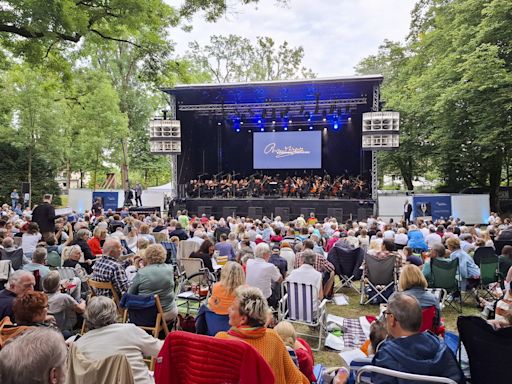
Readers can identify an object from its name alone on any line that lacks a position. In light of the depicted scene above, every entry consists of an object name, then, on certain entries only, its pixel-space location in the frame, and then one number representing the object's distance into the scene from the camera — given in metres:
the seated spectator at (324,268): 5.17
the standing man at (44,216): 7.00
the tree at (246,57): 30.88
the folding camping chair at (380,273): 5.24
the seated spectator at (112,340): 2.09
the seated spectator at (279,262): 5.23
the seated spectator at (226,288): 3.08
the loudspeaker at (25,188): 17.42
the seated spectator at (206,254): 5.45
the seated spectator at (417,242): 7.31
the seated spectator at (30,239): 6.02
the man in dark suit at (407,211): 14.64
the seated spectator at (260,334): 1.96
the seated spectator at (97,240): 5.91
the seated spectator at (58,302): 3.22
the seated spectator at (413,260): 5.36
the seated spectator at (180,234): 7.74
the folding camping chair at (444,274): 5.02
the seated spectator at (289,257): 5.85
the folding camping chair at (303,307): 4.09
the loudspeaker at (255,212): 15.52
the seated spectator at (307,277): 4.28
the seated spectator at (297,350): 2.26
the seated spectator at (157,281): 3.52
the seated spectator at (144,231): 6.56
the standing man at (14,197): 17.92
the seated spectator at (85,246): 5.19
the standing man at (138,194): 17.77
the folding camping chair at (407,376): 1.83
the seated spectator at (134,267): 4.60
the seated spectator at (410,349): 1.96
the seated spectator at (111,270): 3.73
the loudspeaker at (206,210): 16.02
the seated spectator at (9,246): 5.23
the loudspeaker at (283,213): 15.37
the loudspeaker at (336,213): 14.92
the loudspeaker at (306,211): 15.37
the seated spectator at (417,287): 3.13
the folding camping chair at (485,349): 2.06
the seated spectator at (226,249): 6.09
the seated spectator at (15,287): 2.97
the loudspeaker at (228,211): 15.95
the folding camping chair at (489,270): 5.38
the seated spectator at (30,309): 2.35
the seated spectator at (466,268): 5.36
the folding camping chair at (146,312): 3.27
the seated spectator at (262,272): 4.36
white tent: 22.11
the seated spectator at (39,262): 4.02
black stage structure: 14.83
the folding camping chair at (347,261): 6.06
